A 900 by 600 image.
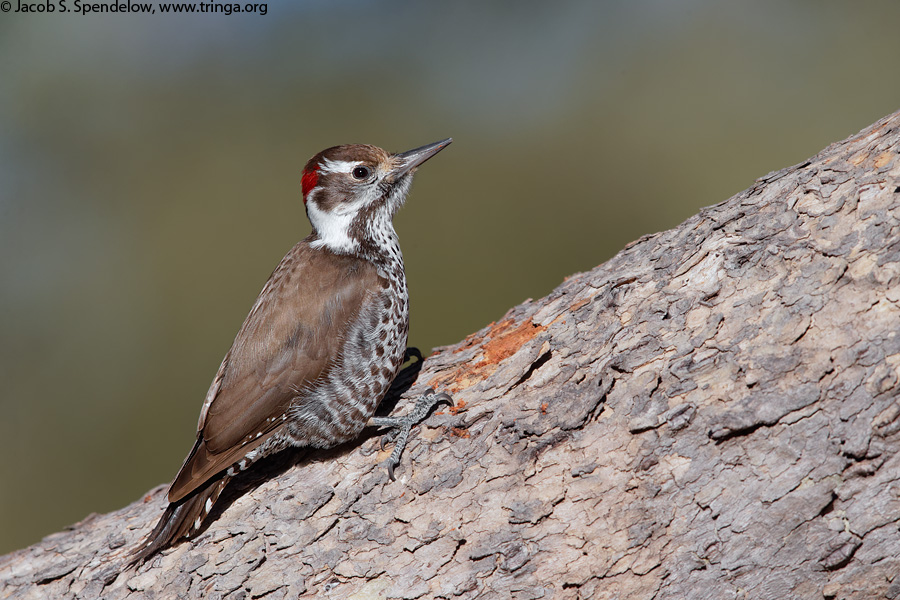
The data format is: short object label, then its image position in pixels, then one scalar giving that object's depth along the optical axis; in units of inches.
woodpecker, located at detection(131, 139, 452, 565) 237.9
